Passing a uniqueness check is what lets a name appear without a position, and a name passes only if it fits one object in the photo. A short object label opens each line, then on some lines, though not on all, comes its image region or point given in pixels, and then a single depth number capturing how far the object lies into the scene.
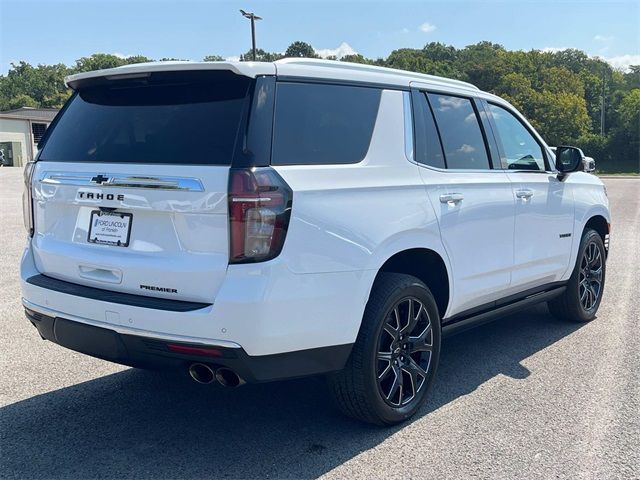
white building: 54.28
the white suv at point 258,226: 2.87
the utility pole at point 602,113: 82.75
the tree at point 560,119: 74.69
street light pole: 22.65
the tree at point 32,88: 96.42
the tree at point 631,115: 72.12
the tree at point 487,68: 90.75
